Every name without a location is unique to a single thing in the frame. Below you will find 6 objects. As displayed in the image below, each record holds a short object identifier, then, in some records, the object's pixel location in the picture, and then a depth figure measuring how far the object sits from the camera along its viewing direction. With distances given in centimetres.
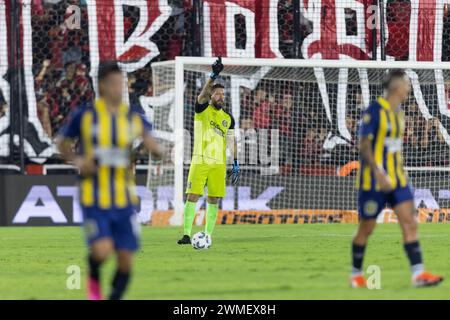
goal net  2147
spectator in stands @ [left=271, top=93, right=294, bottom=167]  2244
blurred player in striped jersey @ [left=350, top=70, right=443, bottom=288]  954
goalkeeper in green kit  1534
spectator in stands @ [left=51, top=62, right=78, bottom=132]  2180
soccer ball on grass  1452
